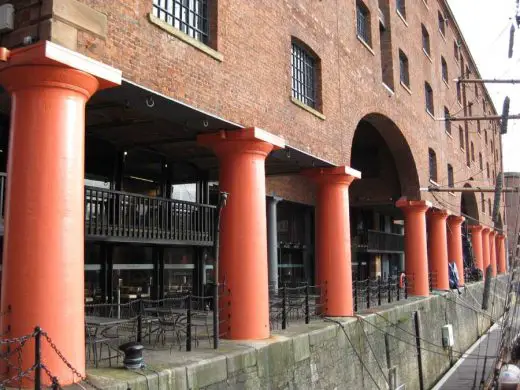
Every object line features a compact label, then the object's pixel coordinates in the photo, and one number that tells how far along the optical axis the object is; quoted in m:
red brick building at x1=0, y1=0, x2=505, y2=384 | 6.47
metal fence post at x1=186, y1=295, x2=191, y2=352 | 7.43
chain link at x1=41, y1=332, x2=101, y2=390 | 5.15
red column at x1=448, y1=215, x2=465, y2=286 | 25.59
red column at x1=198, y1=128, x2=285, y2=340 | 8.85
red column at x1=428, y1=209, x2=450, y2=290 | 22.11
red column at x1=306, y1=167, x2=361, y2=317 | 12.25
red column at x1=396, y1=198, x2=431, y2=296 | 18.94
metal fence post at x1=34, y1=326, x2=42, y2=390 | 4.93
